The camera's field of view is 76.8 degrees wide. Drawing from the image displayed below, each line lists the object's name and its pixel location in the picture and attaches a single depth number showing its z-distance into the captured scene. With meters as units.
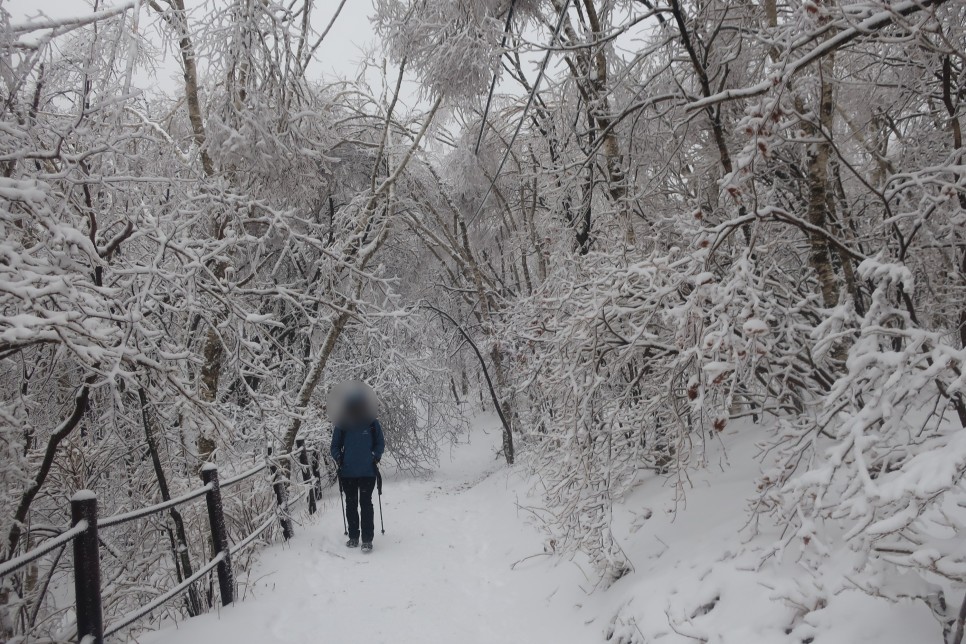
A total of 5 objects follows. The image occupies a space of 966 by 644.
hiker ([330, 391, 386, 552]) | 6.80
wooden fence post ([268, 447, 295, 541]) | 6.29
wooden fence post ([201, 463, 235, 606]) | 4.52
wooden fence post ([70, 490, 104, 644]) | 3.08
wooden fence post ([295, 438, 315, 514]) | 9.84
